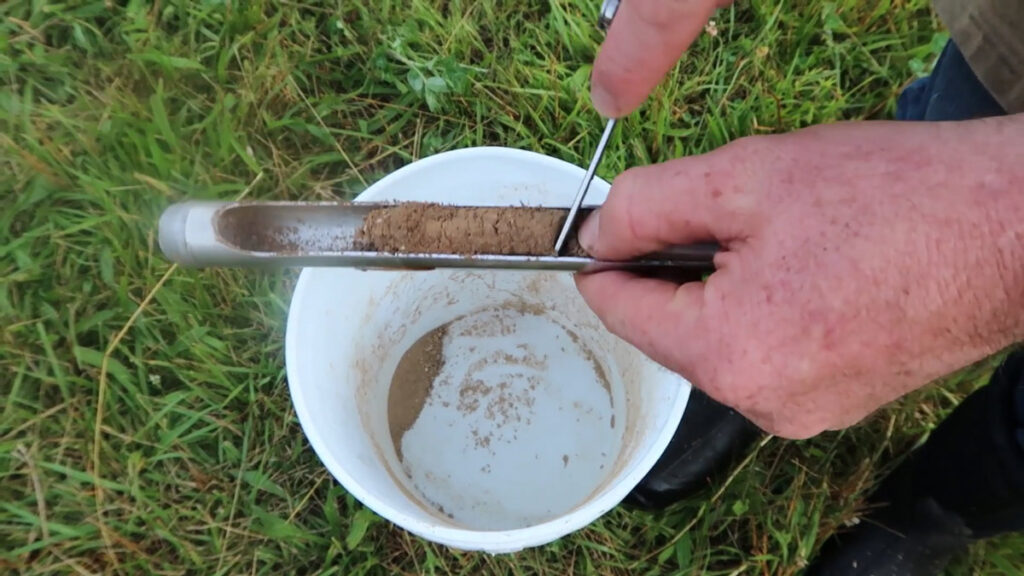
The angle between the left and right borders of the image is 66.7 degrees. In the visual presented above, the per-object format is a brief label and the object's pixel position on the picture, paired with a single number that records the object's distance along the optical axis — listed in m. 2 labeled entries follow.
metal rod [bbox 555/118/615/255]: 0.31
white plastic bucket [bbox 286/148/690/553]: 0.35
